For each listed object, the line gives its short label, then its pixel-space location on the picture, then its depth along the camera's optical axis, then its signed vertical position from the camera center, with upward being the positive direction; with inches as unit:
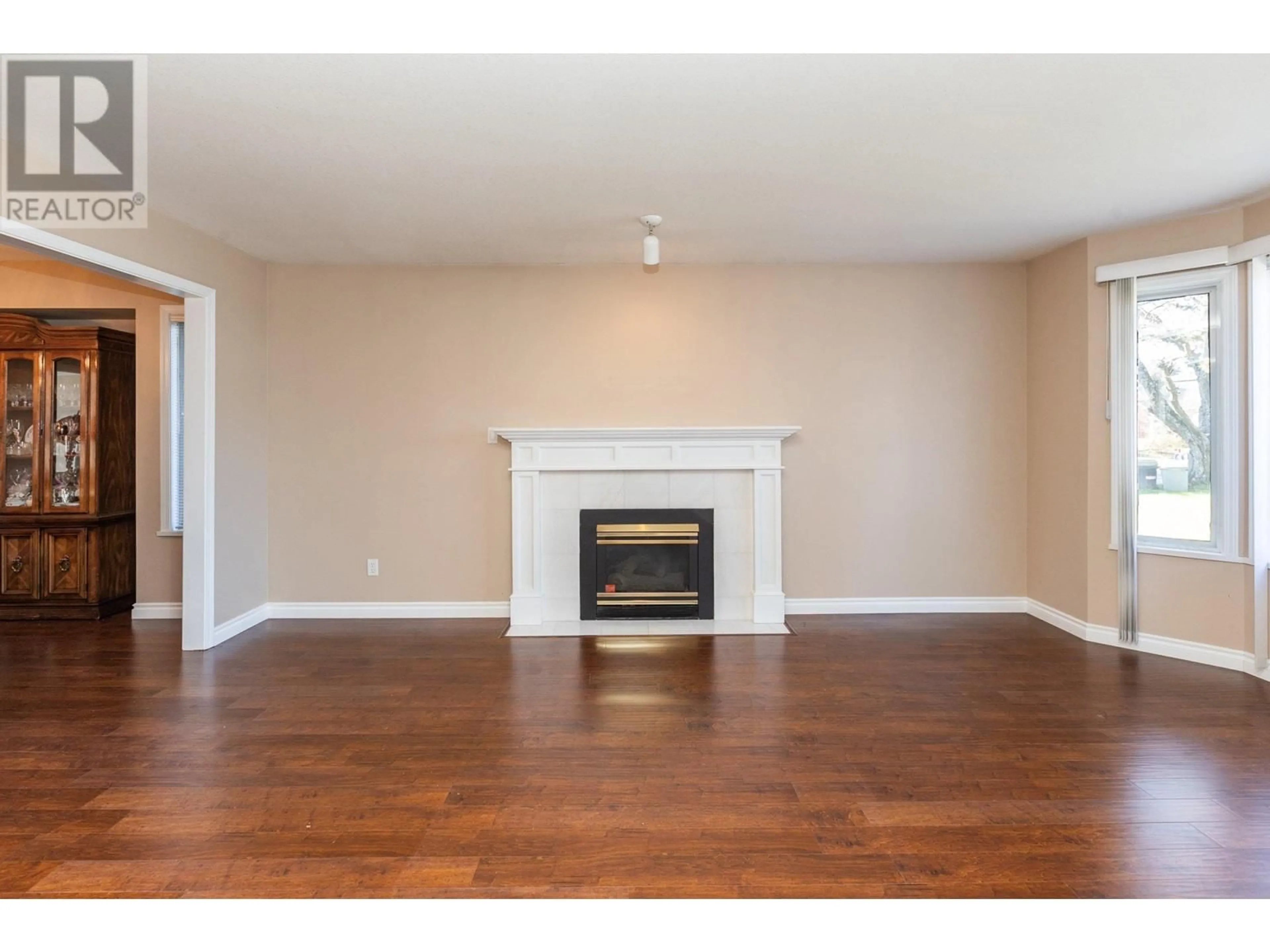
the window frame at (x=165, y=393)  208.5 +26.8
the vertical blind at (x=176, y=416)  209.2 +20.5
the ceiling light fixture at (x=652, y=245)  163.6 +53.6
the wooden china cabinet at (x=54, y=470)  204.1 +5.0
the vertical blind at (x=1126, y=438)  173.6 +10.7
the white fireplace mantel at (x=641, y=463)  201.9 +6.0
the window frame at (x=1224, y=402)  157.9 +17.4
